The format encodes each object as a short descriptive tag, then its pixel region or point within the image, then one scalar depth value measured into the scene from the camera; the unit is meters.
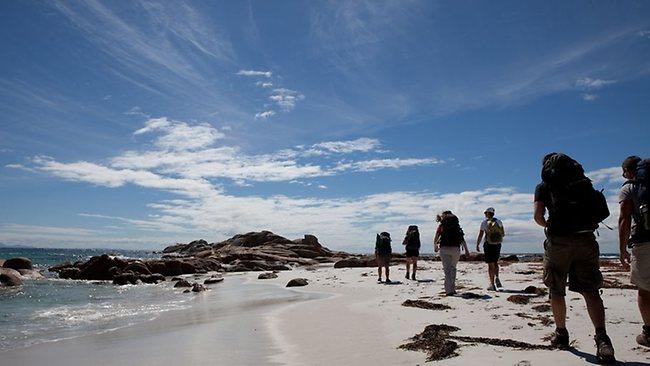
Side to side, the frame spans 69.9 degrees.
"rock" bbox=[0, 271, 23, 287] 23.42
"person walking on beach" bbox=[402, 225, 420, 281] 16.75
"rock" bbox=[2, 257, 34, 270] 34.66
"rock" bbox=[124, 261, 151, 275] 28.69
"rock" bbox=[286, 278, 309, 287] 18.49
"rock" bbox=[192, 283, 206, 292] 19.12
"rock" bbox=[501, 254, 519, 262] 38.06
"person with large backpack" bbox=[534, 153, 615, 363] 4.91
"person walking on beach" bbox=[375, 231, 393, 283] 16.58
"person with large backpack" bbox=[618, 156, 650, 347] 4.99
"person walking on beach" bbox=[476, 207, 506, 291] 11.41
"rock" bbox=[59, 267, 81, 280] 31.78
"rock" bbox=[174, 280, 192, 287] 22.13
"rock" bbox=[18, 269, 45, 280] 31.47
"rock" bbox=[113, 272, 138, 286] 25.95
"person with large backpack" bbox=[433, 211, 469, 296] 11.06
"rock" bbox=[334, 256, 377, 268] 30.64
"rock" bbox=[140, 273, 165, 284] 26.48
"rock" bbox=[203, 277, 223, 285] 23.45
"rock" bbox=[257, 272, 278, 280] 24.67
